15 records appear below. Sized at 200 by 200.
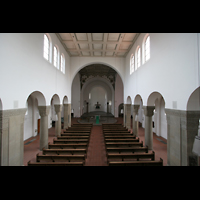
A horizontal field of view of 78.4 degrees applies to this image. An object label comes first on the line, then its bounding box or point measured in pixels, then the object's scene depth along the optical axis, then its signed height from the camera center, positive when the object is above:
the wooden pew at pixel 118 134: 12.03 -3.01
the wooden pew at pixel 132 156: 7.18 -3.09
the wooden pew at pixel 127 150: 8.25 -3.13
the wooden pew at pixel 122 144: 9.26 -3.06
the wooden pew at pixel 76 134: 12.02 -3.01
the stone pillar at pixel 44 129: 10.06 -2.13
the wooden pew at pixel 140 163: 6.11 -2.99
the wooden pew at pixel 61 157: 7.01 -3.09
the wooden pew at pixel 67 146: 9.12 -3.17
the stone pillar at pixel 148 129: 10.26 -2.20
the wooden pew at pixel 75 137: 10.95 -3.01
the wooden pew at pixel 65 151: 7.91 -3.10
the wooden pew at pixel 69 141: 9.98 -3.06
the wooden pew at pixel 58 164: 5.87 -2.95
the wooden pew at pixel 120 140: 10.11 -3.01
